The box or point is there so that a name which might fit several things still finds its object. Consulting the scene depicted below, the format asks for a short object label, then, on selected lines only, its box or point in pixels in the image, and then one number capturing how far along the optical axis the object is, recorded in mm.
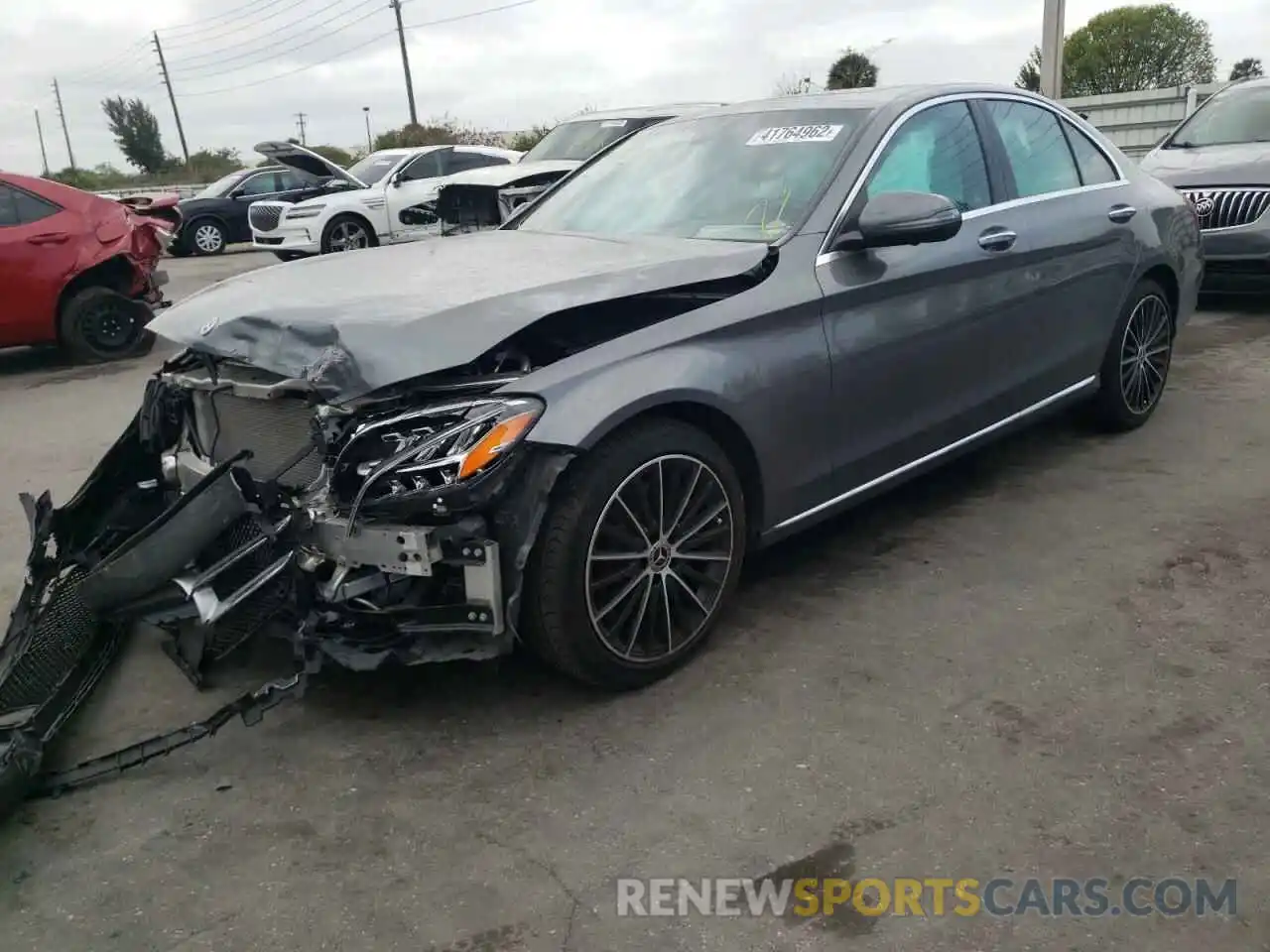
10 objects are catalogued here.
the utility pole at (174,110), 57744
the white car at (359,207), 15430
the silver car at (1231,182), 8188
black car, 19719
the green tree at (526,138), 32344
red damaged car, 8672
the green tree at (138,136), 67188
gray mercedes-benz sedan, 2934
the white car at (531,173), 9664
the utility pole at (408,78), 40781
